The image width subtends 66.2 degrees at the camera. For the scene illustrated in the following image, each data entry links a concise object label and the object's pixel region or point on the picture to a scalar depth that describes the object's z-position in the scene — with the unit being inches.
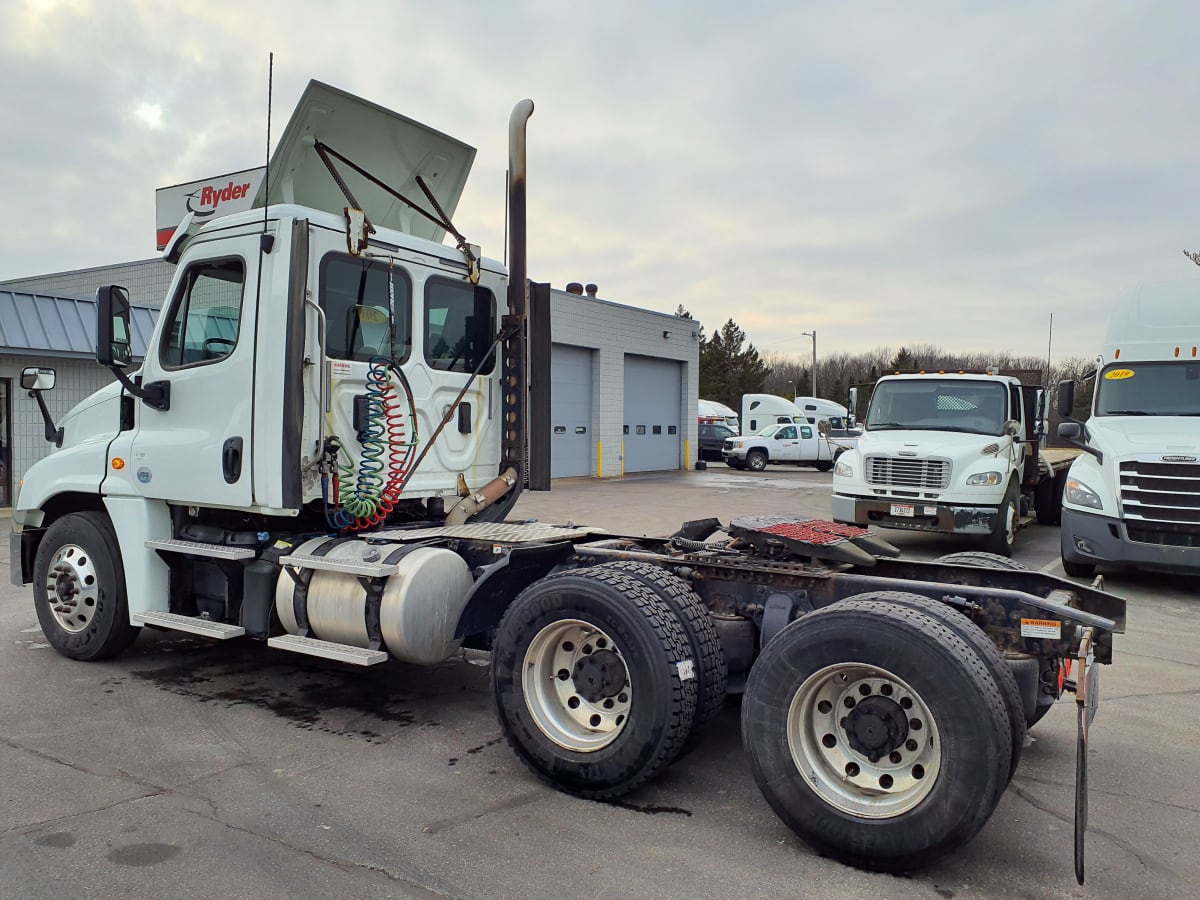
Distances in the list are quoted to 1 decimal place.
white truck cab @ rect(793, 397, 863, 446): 1579.7
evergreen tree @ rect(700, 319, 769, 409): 2541.8
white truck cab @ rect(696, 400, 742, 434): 1641.2
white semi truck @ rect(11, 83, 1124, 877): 139.9
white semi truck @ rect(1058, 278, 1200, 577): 359.3
